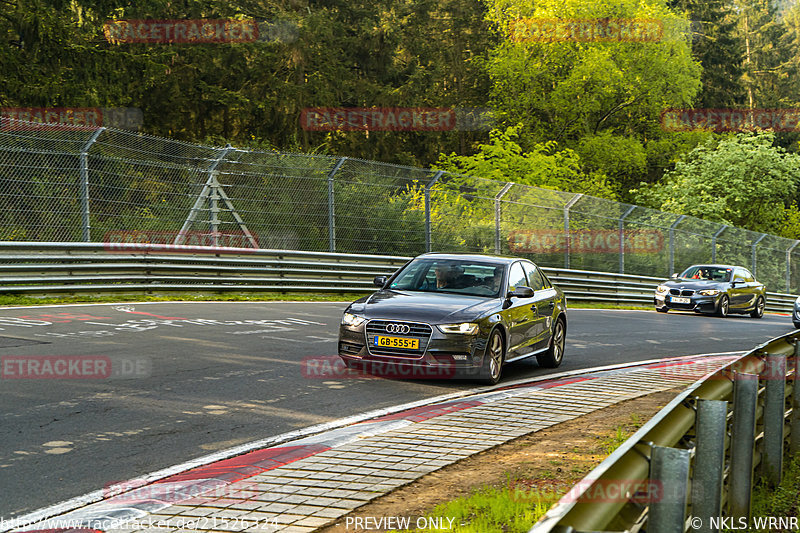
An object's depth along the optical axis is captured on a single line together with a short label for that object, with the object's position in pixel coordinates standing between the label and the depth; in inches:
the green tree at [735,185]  1820.9
